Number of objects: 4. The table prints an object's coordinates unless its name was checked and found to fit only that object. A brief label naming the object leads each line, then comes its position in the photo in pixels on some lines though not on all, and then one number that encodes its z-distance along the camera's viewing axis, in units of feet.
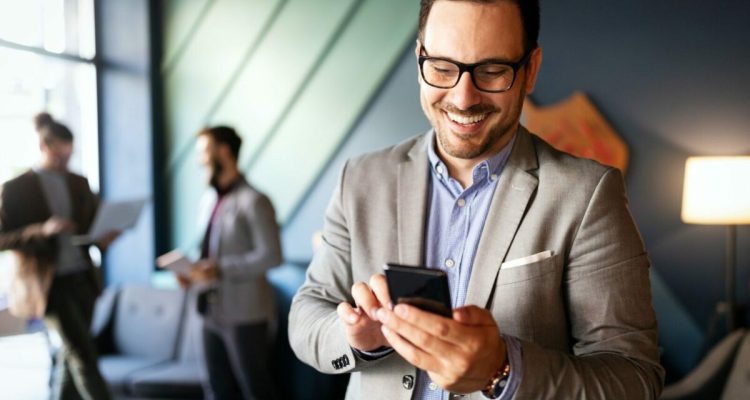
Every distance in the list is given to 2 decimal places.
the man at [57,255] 10.97
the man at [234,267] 11.64
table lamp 10.83
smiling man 3.46
